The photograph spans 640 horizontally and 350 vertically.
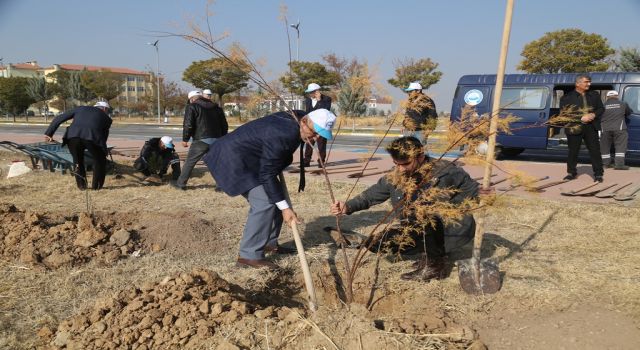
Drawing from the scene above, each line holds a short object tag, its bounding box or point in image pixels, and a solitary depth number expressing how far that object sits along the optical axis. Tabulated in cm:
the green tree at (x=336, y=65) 3395
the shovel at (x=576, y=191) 616
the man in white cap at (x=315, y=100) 775
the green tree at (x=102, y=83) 4300
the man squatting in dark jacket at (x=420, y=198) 291
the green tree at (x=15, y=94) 4184
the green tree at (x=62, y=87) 4049
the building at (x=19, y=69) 8161
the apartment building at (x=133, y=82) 9177
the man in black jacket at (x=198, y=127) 655
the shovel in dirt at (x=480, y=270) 311
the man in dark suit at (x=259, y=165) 325
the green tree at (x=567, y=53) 2309
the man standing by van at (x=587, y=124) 675
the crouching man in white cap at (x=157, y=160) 750
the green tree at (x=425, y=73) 3019
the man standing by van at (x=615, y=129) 855
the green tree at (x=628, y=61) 2489
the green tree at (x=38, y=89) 3853
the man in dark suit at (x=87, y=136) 636
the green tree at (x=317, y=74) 3128
